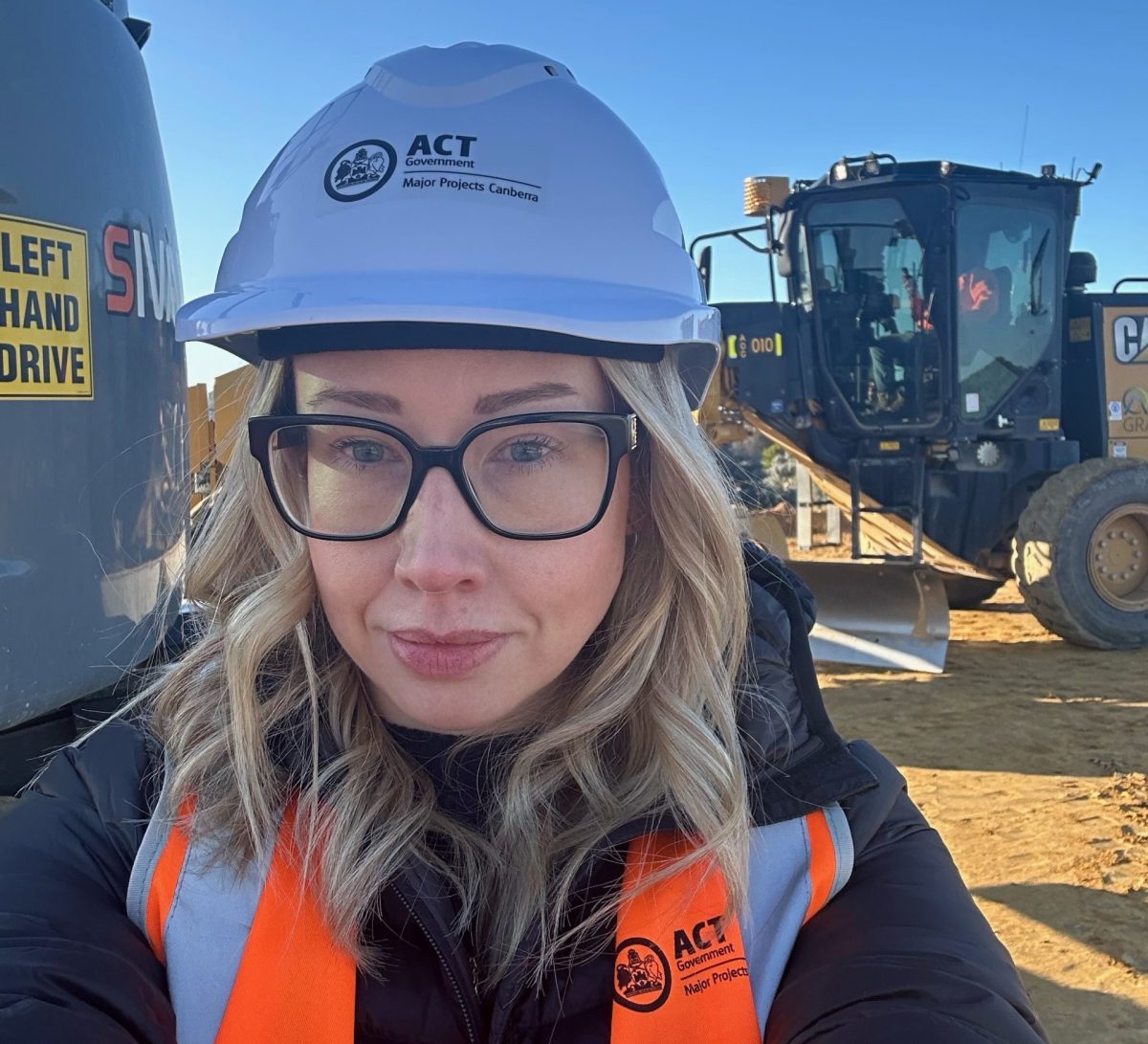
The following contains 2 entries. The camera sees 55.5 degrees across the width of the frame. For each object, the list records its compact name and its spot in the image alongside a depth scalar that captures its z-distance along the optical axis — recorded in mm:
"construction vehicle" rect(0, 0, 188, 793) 584
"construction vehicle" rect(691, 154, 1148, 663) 5548
